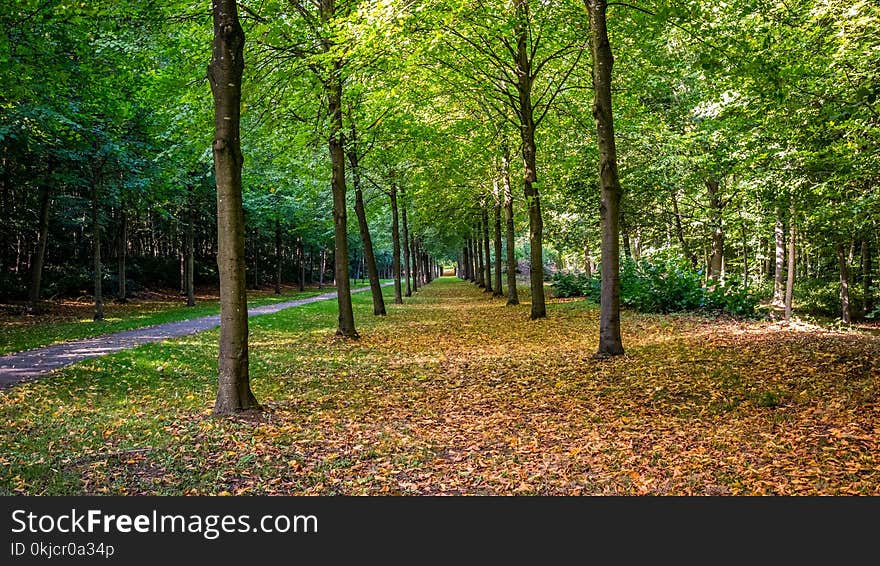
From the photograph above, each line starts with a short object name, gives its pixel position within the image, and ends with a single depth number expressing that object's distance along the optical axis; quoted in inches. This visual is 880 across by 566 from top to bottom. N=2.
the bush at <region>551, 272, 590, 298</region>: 1099.7
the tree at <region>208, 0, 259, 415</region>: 274.8
